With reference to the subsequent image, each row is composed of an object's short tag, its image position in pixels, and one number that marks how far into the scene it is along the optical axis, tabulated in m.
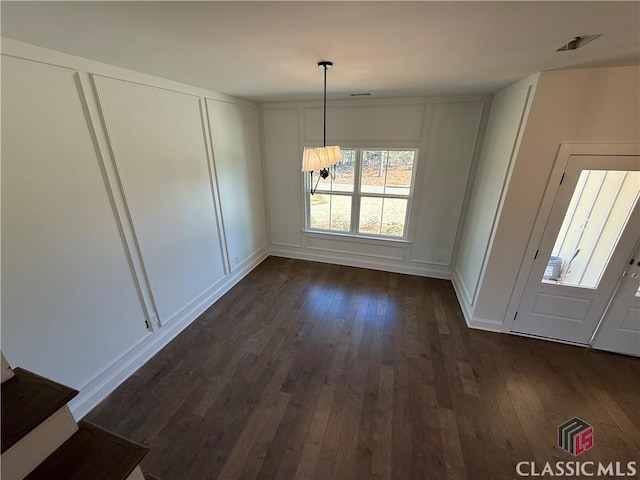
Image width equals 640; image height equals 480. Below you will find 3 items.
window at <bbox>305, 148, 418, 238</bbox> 3.82
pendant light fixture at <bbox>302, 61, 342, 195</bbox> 2.12
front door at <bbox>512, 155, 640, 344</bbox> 2.26
